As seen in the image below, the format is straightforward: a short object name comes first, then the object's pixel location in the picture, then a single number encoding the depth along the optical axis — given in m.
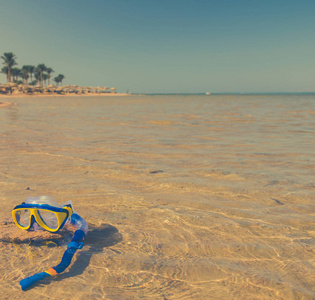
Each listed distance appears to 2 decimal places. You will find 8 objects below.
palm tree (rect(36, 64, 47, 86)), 78.75
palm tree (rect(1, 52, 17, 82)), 64.06
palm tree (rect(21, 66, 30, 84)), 76.62
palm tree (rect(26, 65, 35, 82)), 76.43
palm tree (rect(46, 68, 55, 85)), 83.51
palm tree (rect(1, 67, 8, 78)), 68.30
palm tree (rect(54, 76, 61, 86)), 94.44
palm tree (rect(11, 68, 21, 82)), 71.69
